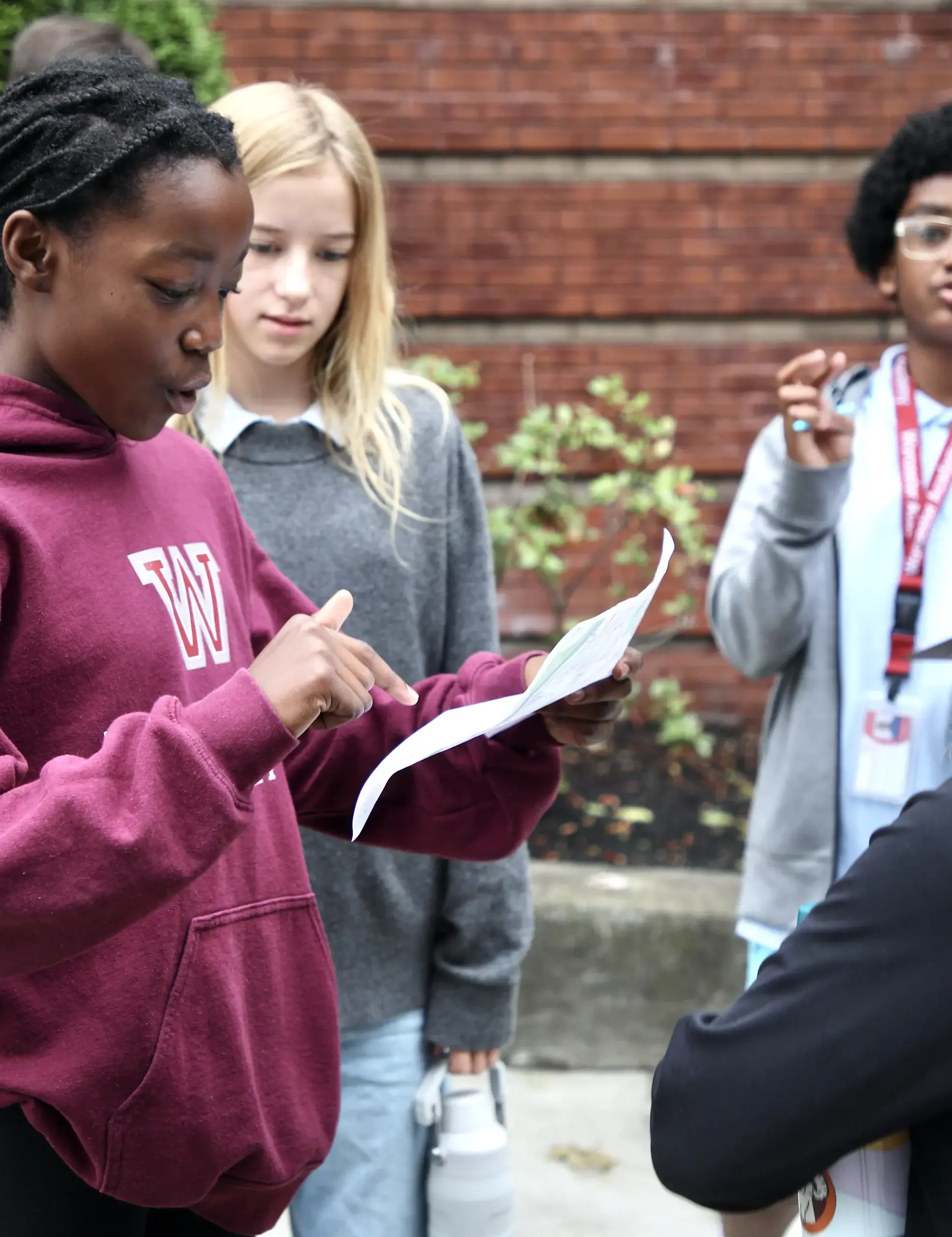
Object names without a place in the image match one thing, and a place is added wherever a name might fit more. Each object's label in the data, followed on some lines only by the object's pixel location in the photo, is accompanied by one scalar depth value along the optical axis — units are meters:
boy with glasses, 2.35
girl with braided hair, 1.23
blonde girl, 2.13
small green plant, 4.79
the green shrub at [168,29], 3.60
